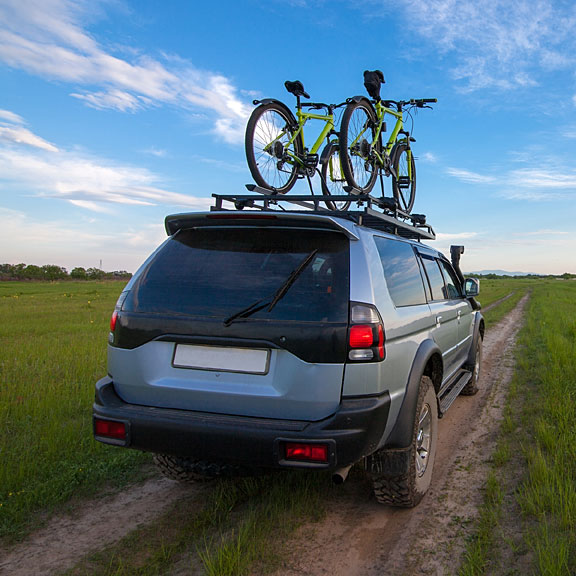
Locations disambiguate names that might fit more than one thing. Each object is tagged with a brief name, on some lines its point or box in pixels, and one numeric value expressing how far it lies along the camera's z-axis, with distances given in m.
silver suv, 2.46
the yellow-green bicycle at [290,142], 5.92
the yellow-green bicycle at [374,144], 6.14
